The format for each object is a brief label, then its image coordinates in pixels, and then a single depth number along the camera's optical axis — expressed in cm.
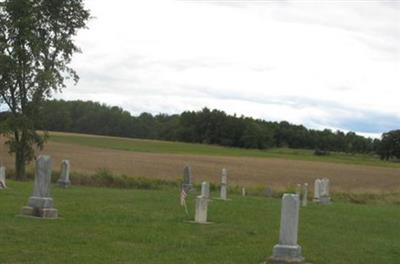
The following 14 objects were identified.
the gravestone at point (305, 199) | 2672
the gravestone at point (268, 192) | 3443
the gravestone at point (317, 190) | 2961
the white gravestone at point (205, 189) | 2140
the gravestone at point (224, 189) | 2702
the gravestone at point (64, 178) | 2866
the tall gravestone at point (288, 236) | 1137
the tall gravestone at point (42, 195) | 1540
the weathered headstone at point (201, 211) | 1655
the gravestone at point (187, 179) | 2972
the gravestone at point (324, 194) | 2928
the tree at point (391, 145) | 16000
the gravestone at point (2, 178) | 2424
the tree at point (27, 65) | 3581
